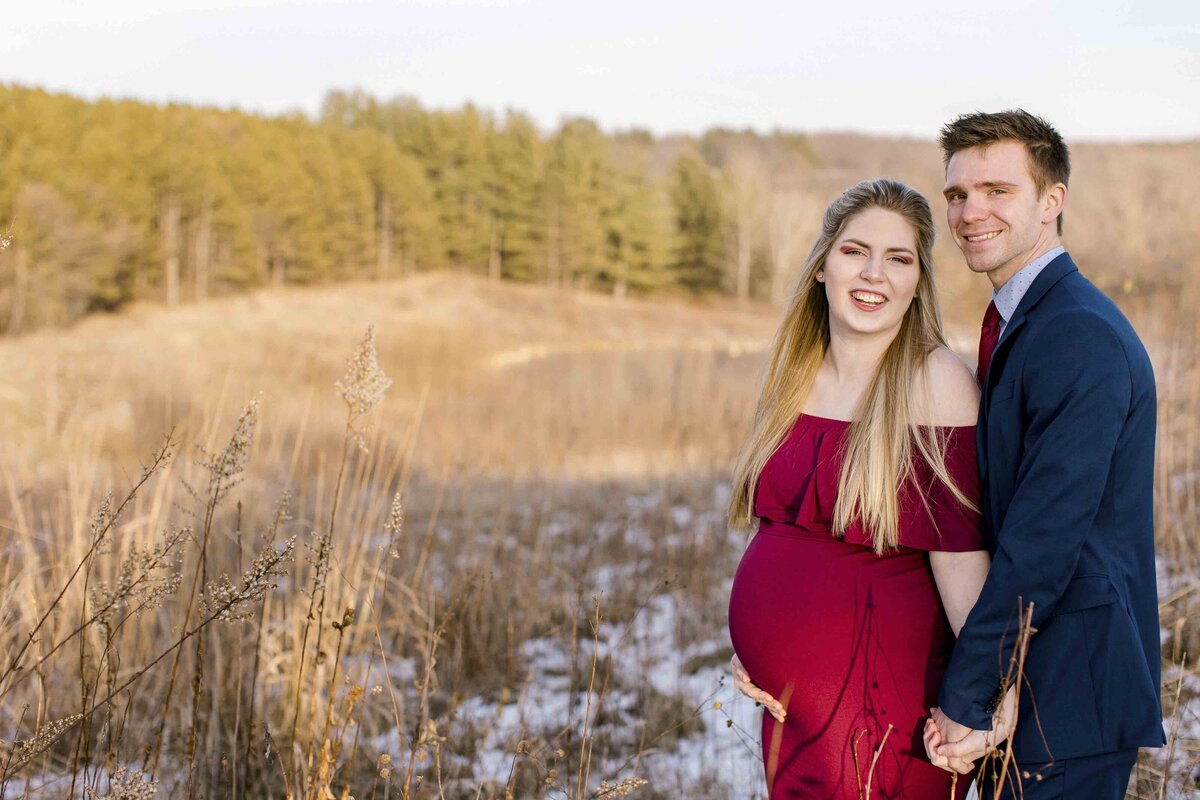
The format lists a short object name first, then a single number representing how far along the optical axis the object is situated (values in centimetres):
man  157
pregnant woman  187
